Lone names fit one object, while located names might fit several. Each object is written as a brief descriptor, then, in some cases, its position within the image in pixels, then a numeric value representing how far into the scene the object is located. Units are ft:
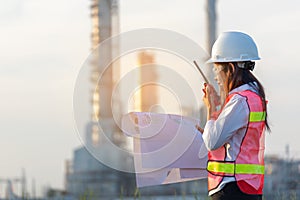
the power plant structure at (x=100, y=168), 176.71
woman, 18.99
